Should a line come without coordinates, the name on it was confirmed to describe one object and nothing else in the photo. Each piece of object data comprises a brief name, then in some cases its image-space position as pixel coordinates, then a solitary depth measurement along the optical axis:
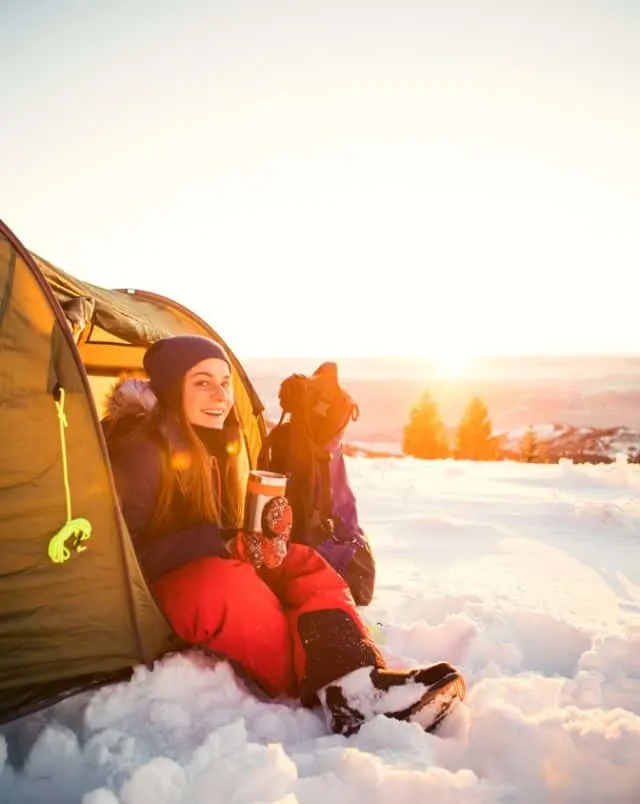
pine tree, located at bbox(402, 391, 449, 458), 41.16
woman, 2.20
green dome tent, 2.11
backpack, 3.51
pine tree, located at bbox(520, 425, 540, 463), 32.38
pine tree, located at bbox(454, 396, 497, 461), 43.44
